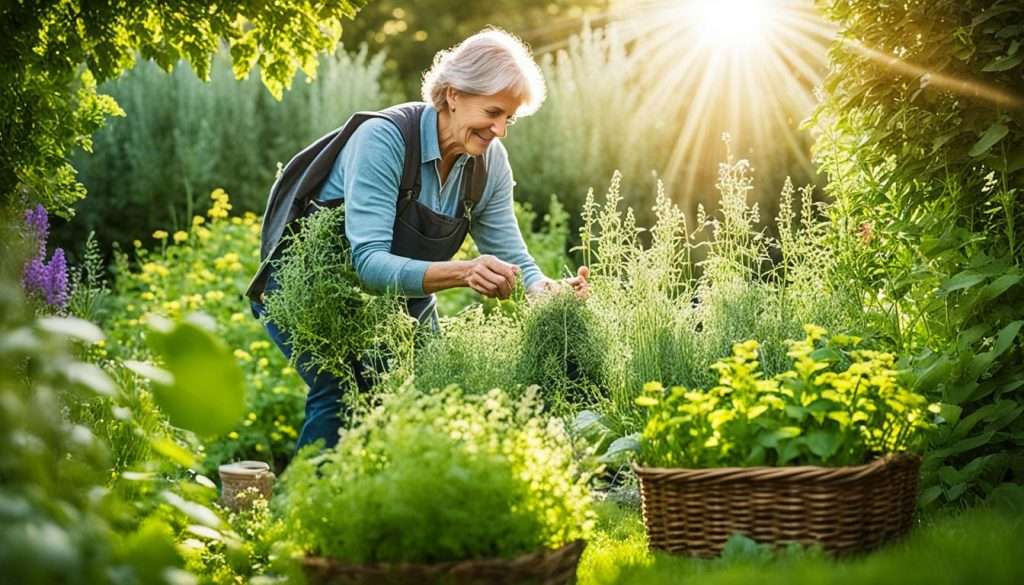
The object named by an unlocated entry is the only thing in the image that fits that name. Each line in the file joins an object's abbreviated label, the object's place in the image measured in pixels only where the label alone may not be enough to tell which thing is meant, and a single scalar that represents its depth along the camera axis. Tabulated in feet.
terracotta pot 14.33
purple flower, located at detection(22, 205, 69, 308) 13.11
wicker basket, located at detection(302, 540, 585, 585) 7.35
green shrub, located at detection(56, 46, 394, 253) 27.20
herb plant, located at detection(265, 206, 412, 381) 11.46
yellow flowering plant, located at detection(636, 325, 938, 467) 8.52
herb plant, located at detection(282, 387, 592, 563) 7.36
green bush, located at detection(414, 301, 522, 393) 10.89
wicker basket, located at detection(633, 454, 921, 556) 8.39
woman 11.37
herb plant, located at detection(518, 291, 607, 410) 11.36
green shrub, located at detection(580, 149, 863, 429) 12.00
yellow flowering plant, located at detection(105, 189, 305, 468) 19.35
